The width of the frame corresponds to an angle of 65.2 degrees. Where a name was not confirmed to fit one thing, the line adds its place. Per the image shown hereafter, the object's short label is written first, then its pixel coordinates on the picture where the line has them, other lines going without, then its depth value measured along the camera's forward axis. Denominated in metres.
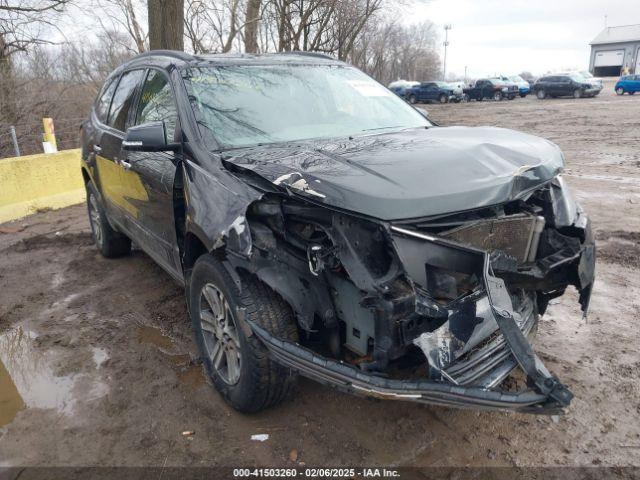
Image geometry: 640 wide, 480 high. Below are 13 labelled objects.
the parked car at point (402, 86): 41.12
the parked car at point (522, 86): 36.05
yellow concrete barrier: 7.50
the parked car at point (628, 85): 32.22
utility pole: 82.81
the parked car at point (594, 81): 30.88
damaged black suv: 2.18
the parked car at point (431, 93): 36.89
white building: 64.50
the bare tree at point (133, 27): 23.09
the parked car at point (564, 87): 31.12
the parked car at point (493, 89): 35.19
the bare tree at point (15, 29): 14.86
